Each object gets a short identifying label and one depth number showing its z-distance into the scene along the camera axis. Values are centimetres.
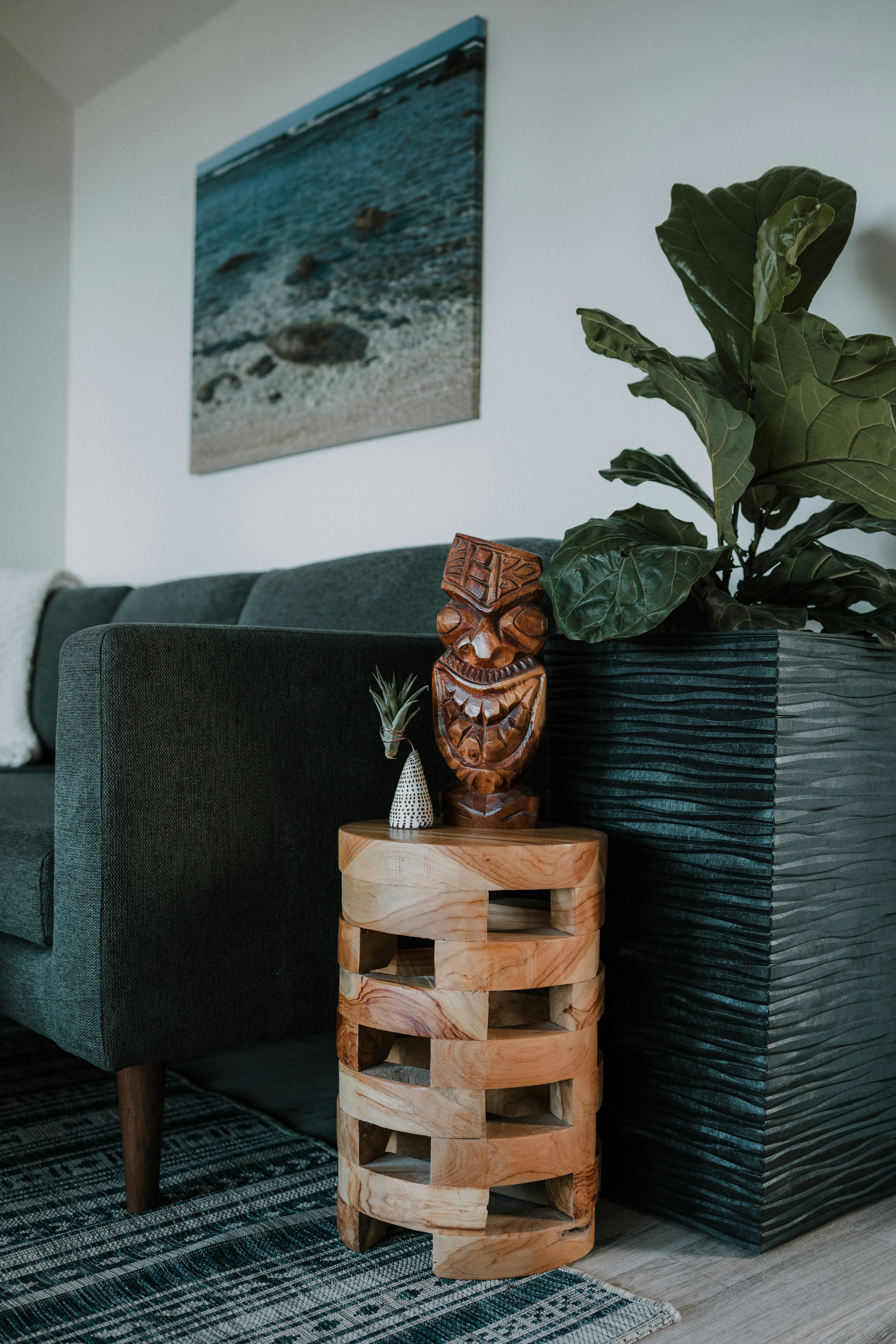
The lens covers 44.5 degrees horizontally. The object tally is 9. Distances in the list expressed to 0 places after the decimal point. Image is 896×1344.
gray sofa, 128
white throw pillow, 245
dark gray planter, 126
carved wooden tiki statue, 132
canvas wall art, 228
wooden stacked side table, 116
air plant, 133
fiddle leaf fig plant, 123
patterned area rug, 108
